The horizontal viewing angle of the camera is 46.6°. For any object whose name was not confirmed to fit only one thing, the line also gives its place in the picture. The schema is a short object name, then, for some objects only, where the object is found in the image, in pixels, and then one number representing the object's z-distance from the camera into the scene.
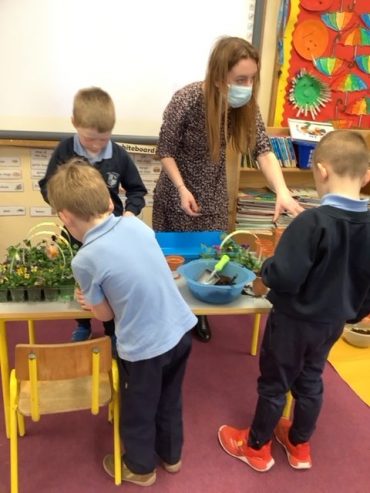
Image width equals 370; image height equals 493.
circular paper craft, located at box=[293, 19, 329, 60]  2.72
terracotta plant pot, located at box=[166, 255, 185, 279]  1.69
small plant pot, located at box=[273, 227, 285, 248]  2.21
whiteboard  2.43
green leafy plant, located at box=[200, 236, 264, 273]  1.67
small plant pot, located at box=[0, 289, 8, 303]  1.46
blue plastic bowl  1.50
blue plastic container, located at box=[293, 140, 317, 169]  2.79
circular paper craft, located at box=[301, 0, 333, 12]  2.65
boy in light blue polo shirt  1.21
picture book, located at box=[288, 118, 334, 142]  2.78
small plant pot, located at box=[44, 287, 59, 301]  1.47
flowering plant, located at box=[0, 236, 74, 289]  1.44
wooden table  1.42
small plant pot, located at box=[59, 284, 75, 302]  1.48
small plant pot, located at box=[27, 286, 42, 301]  1.46
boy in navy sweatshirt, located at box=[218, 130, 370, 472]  1.25
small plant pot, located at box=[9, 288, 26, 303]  1.45
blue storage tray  1.90
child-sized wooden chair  1.27
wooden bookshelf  2.80
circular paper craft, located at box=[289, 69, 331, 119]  2.85
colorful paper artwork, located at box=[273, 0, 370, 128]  2.71
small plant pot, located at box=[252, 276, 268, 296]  1.60
